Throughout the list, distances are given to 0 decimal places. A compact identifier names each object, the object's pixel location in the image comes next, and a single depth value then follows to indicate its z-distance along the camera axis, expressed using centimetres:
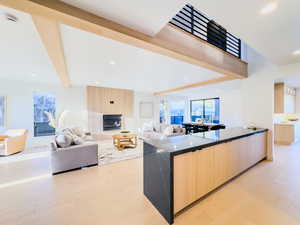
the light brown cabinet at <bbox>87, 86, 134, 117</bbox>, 639
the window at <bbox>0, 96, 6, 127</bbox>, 479
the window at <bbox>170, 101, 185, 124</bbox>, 959
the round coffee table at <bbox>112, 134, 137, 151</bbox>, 488
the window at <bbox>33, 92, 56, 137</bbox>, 540
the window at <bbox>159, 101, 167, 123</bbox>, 884
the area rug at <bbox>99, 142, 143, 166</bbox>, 371
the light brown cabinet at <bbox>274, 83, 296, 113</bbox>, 450
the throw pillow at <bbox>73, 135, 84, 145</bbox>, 341
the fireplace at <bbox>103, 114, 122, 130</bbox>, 676
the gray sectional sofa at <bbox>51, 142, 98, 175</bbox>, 297
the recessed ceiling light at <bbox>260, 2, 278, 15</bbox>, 146
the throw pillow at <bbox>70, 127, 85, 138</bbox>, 505
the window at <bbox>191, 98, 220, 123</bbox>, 833
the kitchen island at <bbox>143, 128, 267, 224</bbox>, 162
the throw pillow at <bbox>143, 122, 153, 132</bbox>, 624
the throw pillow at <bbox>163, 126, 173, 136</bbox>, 500
